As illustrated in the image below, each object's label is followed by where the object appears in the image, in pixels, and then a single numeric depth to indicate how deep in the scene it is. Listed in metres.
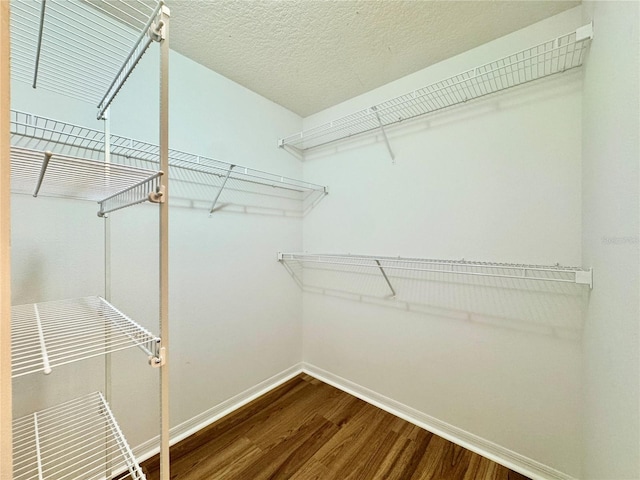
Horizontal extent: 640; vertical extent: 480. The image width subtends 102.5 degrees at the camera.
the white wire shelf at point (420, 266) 1.16
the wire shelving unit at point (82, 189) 0.76
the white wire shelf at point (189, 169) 1.12
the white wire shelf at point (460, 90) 1.21
